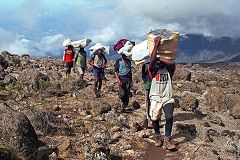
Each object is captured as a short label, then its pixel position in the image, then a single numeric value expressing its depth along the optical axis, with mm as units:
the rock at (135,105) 10775
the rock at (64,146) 6826
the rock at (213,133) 8506
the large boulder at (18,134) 5611
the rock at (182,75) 18022
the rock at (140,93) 13065
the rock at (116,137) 7718
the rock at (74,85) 13183
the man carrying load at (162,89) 7214
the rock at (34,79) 13156
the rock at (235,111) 11102
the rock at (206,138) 8026
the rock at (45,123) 7557
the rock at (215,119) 9734
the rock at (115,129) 8341
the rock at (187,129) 8357
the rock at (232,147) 7385
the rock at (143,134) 8066
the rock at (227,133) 8569
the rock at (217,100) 11827
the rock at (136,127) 8437
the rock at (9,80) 13834
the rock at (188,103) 10822
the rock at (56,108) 10143
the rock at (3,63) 18938
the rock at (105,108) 9690
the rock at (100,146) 6237
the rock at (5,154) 4959
